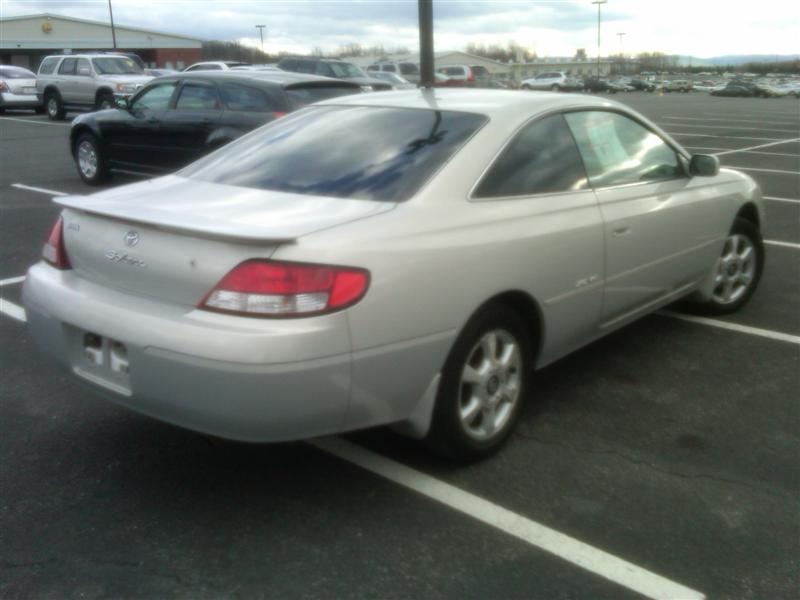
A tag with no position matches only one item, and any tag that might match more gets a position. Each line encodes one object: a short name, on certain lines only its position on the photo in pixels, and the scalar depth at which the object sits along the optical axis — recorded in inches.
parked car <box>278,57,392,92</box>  962.9
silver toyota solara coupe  119.9
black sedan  390.0
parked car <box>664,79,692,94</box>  2780.5
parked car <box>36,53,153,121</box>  926.4
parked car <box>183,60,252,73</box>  1107.3
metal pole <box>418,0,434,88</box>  460.9
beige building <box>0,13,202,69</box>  2573.8
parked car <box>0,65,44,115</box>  1099.9
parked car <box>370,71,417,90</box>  1238.3
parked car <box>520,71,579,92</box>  2390.5
